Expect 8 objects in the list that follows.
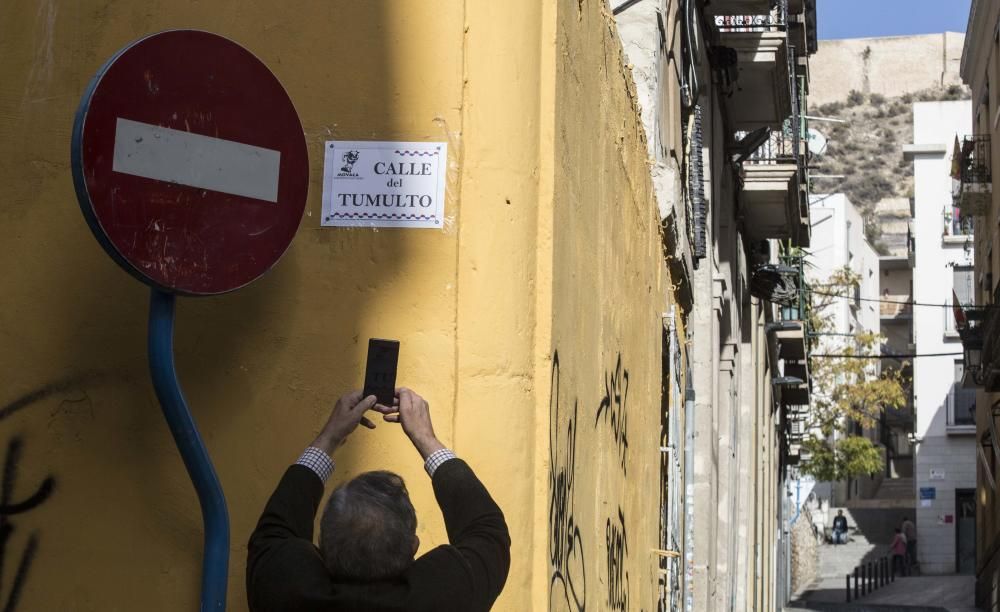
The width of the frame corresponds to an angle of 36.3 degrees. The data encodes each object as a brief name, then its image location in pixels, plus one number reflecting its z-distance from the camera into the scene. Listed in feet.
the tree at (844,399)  134.51
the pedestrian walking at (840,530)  163.41
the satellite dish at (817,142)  111.26
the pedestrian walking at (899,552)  135.64
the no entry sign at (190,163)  11.35
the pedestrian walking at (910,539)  144.60
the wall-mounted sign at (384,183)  14.29
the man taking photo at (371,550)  9.95
